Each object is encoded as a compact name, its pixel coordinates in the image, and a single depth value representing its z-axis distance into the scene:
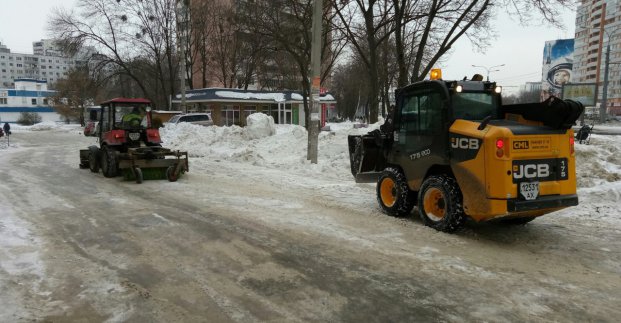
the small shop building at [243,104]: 40.66
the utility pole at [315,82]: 14.03
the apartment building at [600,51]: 94.00
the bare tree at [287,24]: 24.17
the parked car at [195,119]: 30.42
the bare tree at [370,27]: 20.88
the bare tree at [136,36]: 35.95
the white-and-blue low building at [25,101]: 90.01
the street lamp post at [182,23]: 29.92
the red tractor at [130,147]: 12.00
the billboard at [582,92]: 54.58
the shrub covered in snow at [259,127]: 21.44
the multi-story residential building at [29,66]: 140.62
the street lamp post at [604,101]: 43.93
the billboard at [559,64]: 73.38
